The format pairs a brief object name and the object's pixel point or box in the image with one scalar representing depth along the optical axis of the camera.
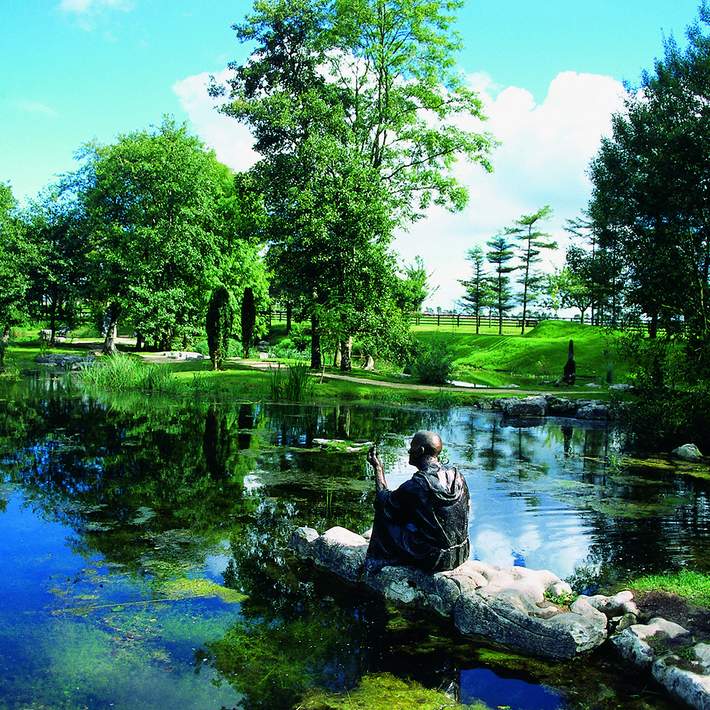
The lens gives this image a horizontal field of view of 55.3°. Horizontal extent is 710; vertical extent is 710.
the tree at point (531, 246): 56.50
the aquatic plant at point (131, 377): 26.66
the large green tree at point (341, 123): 28.31
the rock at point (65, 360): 36.59
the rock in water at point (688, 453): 16.28
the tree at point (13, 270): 44.78
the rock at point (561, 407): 24.47
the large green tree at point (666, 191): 18.17
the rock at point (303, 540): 8.64
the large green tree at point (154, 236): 40.25
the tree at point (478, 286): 58.59
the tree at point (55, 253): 47.12
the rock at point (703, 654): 5.53
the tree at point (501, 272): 57.66
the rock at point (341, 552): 8.03
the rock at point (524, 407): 24.00
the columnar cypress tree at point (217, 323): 29.61
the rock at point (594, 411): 23.50
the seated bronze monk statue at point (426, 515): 7.27
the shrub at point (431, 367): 31.47
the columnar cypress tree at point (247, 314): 41.12
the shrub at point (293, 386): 24.53
